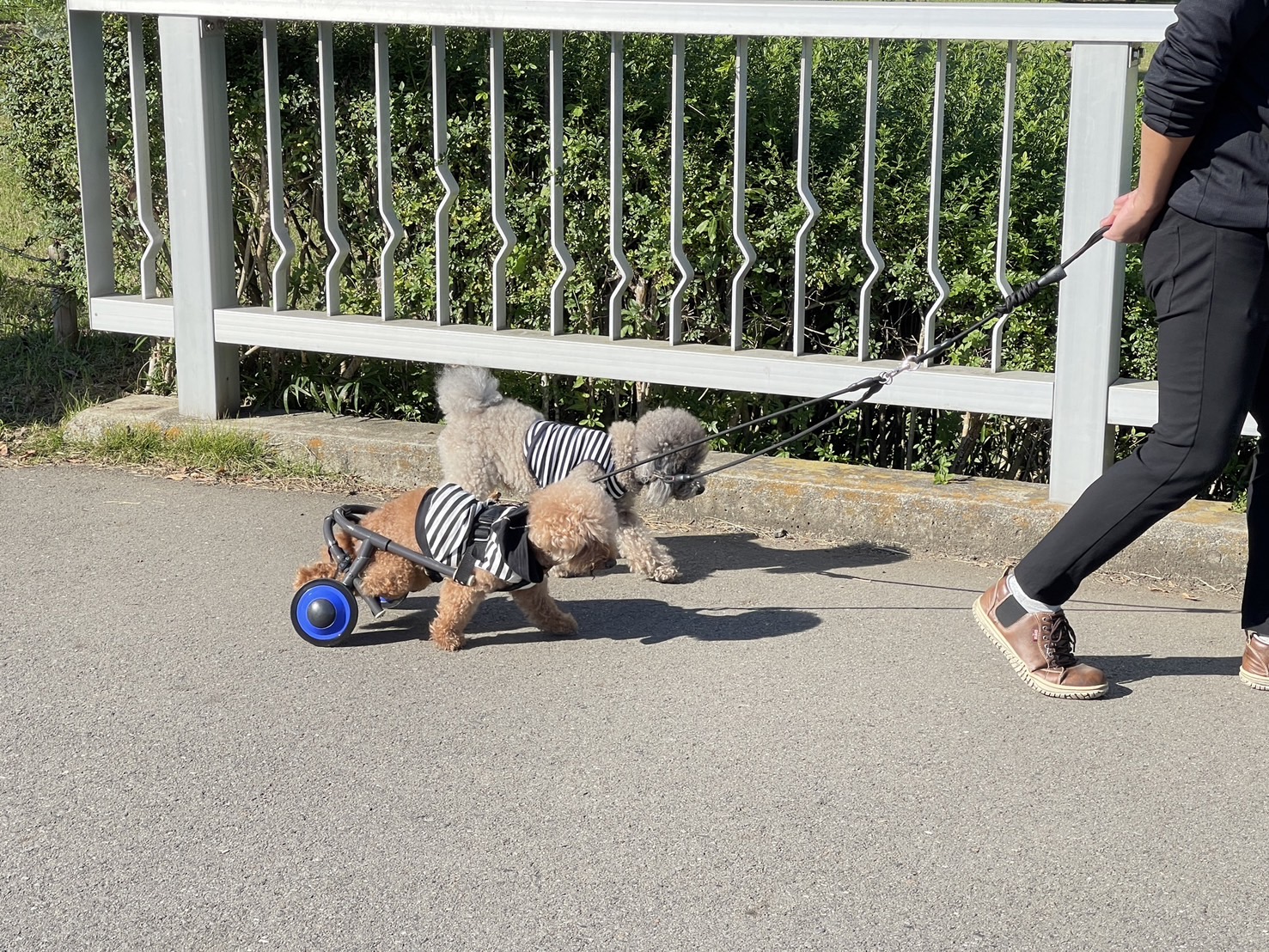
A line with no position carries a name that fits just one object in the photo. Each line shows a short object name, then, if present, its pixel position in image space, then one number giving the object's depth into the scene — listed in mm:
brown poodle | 3875
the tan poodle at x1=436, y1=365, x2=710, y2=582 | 4656
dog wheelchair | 4129
